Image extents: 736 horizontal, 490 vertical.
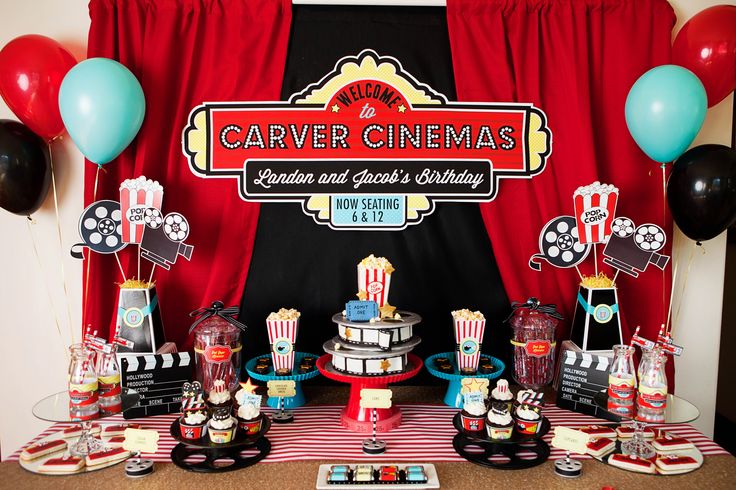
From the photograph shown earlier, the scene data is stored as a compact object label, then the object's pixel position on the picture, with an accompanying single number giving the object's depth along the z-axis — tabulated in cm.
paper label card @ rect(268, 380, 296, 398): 238
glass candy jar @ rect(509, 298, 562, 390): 263
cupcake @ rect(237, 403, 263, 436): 209
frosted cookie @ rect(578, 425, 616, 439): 224
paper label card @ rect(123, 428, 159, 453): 195
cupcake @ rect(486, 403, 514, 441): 204
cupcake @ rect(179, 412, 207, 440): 201
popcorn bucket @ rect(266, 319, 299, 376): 252
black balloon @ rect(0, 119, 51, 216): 242
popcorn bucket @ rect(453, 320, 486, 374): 255
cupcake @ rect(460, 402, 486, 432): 209
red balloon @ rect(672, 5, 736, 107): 250
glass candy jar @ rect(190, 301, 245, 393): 255
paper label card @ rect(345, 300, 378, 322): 236
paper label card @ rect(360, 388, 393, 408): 216
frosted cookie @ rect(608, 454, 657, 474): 200
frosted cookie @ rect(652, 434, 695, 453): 215
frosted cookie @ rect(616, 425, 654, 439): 223
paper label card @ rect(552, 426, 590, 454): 193
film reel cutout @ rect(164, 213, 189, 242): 257
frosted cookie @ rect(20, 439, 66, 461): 204
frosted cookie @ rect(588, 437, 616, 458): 210
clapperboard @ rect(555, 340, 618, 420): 238
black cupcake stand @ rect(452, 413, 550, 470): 202
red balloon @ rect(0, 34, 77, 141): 244
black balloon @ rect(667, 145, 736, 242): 238
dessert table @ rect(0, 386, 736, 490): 191
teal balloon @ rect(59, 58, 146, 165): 237
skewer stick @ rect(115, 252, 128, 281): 267
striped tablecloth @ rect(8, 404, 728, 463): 212
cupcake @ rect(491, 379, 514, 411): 211
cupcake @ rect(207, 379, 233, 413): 208
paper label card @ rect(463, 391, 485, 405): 213
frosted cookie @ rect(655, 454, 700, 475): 200
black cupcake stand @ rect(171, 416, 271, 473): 198
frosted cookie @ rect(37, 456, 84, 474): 196
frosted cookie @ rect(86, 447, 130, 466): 201
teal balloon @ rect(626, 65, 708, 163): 240
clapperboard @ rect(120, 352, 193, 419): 236
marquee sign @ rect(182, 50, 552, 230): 278
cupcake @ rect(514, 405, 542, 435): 207
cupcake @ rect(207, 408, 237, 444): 200
